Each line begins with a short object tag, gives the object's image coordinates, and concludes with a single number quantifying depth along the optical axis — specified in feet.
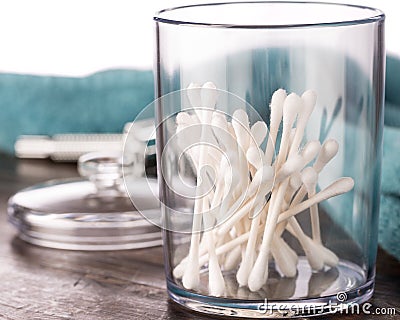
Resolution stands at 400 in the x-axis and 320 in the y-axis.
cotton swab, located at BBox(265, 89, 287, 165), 1.48
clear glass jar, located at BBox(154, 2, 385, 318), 1.48
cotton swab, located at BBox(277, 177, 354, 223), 1.52
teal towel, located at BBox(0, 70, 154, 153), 2.45
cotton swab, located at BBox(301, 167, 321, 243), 1.51
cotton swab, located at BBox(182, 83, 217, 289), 1.50
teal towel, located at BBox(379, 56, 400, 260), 1.68
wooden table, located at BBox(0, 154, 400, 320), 1.57
